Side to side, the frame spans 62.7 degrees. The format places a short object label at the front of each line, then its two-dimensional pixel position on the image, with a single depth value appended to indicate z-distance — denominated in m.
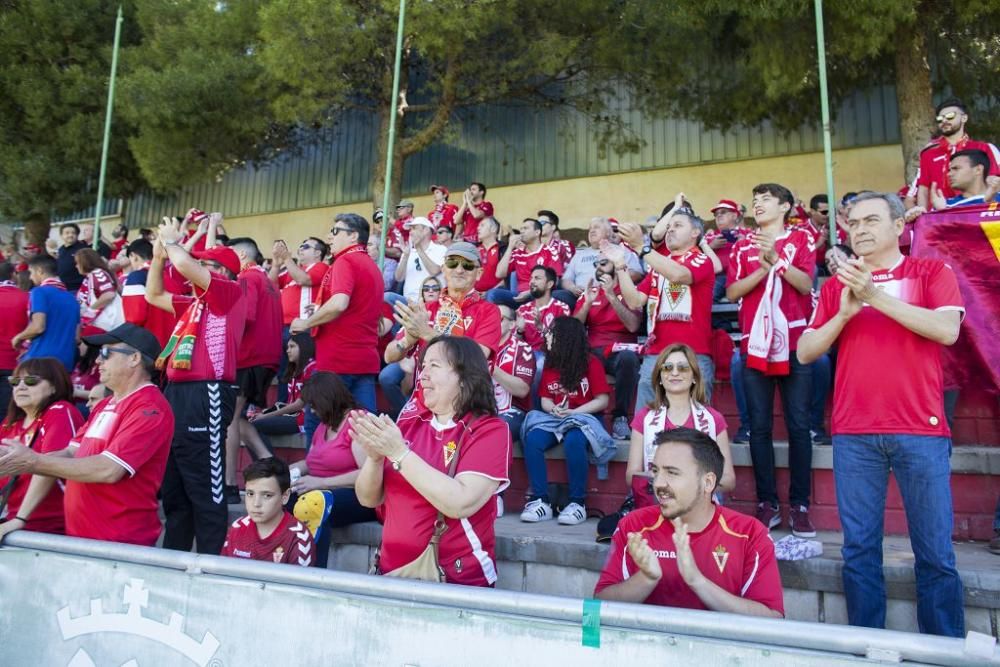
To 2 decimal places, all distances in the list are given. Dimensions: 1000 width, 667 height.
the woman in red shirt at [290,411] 6.42
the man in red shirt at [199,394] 4.77
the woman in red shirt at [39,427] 4.37
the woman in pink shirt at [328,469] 4.73
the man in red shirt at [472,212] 10.92
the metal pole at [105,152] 10.18
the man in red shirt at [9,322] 7.14
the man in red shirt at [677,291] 5.13
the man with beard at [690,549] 2.83
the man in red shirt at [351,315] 5.80
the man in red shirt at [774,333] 4.56
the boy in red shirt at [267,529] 4.35
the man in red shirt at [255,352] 6.22
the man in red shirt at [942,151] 6.57
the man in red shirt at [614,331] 6.24
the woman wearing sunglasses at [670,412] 4.43
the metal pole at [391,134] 7.41
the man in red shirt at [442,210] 11.41
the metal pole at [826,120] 5.88
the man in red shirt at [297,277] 7.78
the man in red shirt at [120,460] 3.85
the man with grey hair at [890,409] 3.31
